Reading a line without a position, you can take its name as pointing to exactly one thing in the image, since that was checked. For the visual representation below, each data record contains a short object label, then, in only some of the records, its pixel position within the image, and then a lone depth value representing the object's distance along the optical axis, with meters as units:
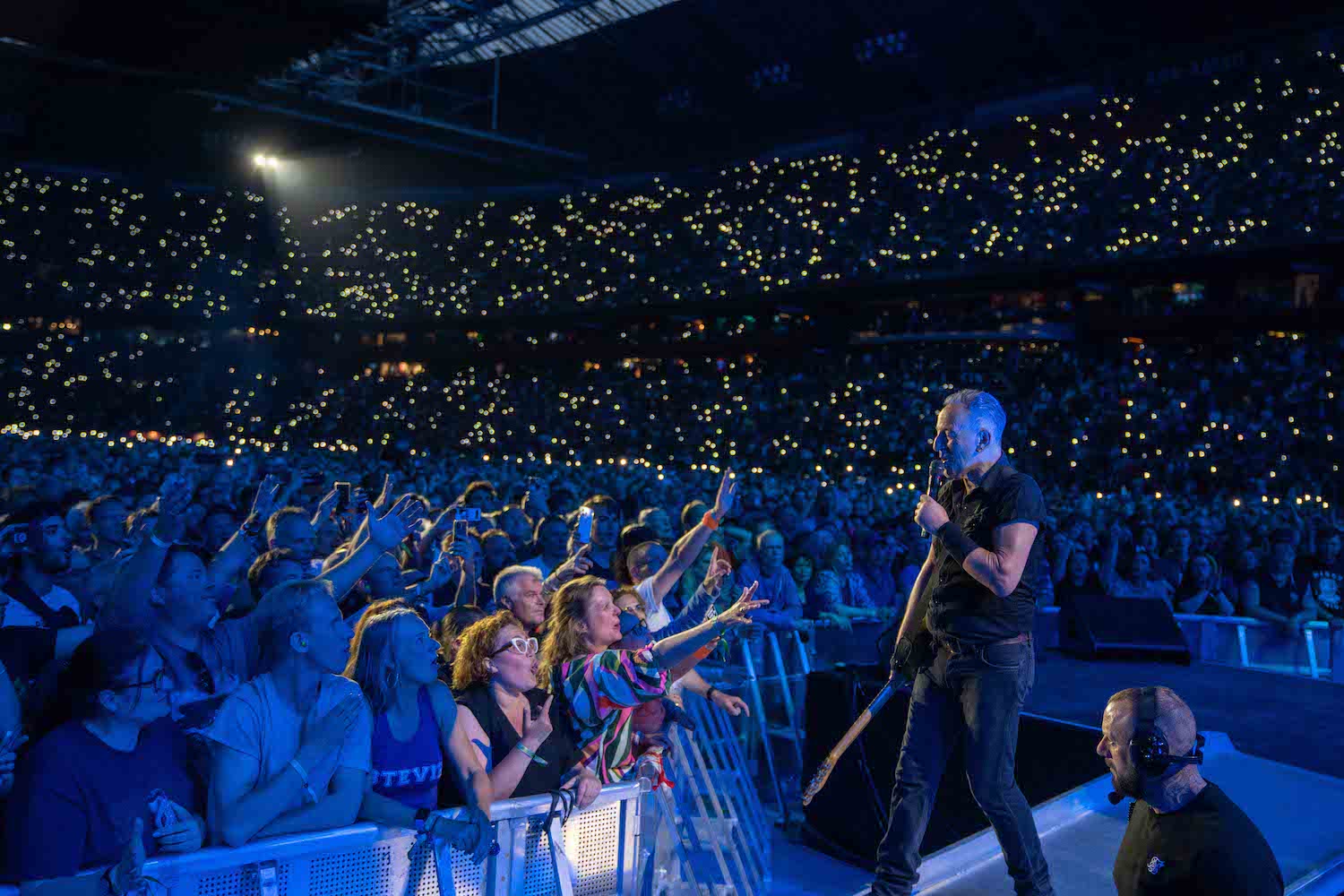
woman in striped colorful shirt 3.88
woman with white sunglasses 3.76
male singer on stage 3.60
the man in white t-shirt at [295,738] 3.03
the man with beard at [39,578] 4.71
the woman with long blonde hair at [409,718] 3.53
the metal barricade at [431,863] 2.94
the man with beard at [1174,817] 2.82
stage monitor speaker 8.53
